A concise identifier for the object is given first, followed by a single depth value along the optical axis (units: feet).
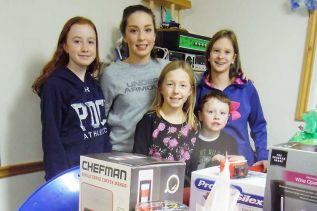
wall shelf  8.09
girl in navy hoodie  4.34
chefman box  2.05
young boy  4.63
